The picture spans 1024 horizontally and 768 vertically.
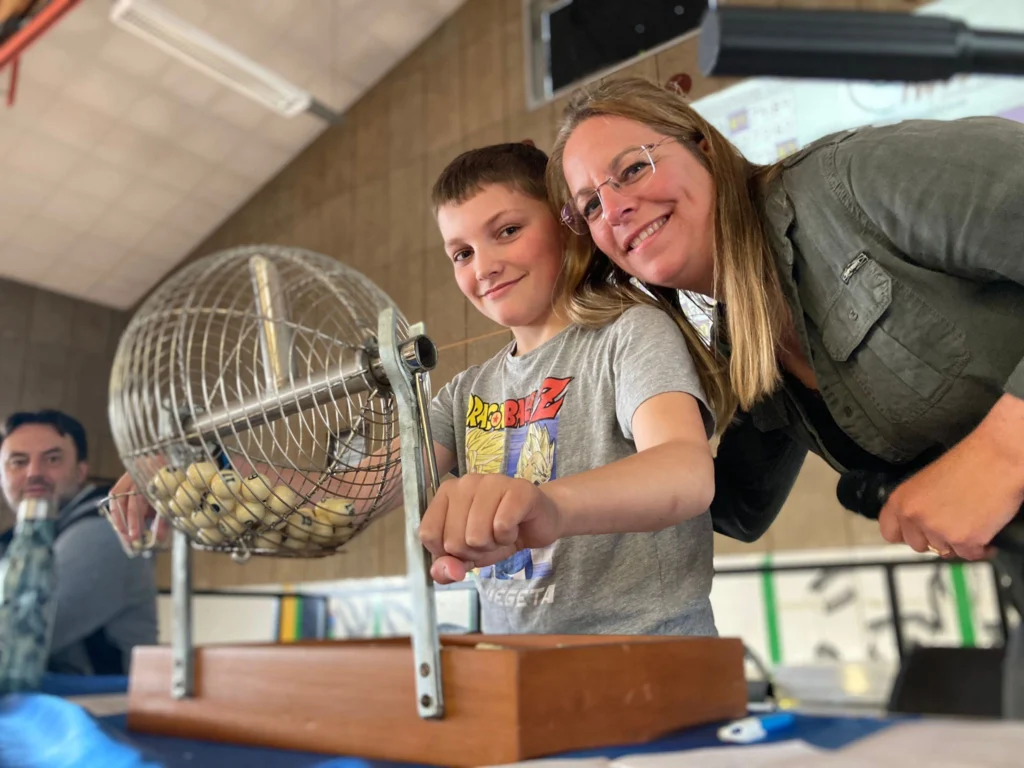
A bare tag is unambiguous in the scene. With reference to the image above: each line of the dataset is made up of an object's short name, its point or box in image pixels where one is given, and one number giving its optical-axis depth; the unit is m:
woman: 0.51
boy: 0.49
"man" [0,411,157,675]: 0.96
